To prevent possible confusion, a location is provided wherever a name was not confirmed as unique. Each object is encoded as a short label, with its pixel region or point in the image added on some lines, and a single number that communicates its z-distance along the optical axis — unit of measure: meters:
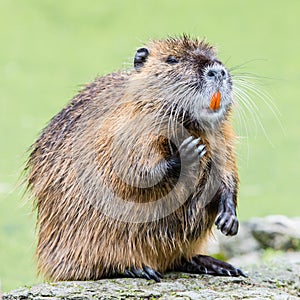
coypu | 8.58
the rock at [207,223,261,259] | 13.28
